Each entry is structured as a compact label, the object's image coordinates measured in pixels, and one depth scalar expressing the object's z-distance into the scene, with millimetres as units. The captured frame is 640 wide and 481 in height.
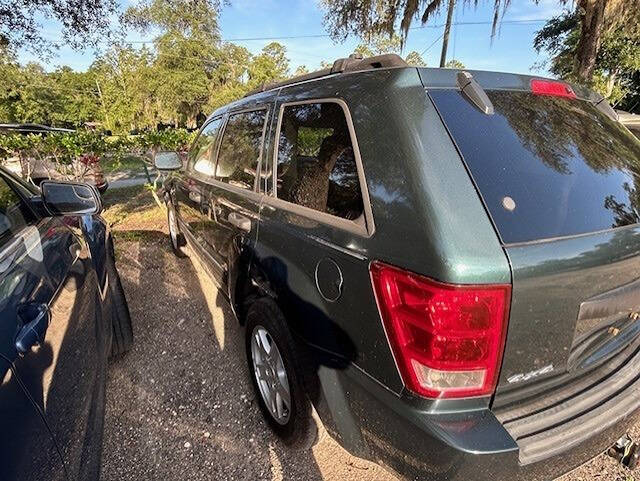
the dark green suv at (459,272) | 1203
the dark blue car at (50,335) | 1064
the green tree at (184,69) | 32178
